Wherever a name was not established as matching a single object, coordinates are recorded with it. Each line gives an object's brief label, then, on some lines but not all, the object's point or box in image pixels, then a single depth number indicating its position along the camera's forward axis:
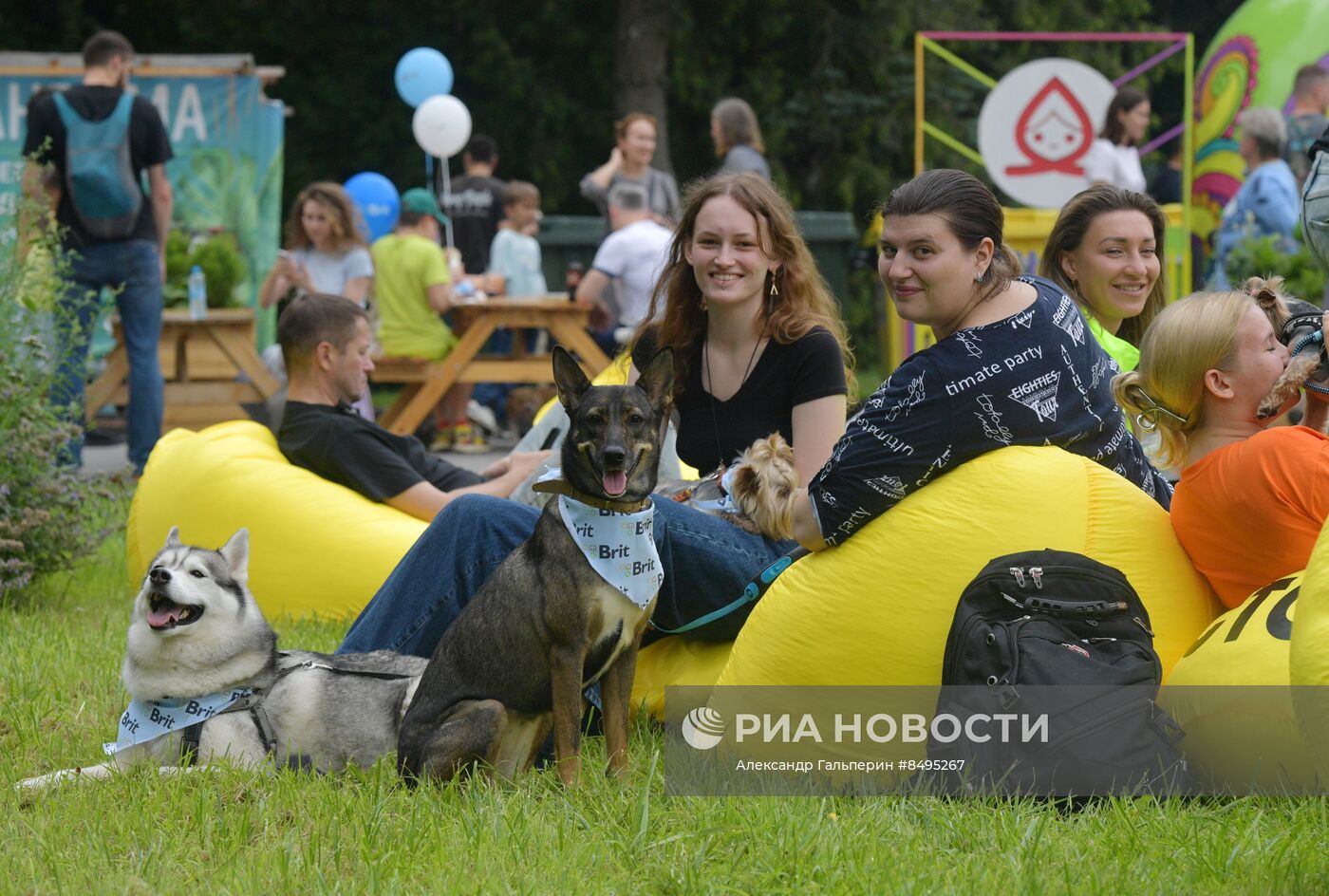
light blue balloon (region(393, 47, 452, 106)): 16.08
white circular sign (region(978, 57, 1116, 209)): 13.34
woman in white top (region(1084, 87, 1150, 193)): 11.38
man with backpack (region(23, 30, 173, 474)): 9.10
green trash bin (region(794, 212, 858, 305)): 16.72
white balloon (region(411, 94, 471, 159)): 14.65
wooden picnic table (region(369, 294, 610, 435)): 11.27
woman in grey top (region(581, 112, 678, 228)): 11.59
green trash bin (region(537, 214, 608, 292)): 16.36
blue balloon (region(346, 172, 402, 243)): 15.35
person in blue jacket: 11.05
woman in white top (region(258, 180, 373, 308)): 10.55
